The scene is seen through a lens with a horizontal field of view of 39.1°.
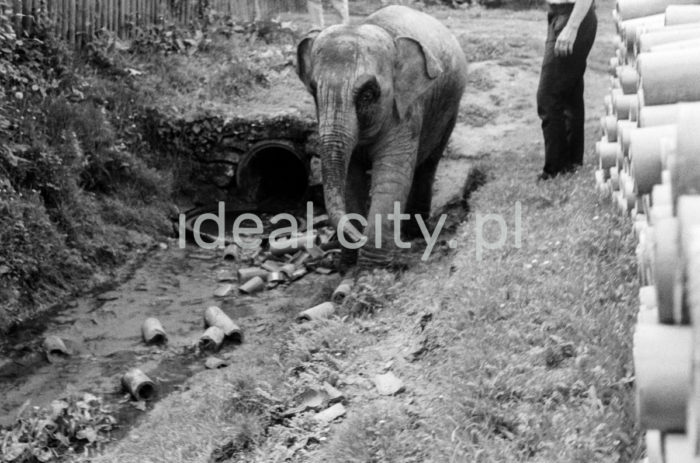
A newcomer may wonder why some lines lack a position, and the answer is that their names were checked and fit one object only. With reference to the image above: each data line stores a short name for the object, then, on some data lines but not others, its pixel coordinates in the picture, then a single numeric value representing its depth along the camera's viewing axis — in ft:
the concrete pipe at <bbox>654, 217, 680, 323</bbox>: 8.42
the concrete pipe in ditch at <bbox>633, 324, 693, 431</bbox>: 8.91
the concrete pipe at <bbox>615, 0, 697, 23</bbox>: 21.57
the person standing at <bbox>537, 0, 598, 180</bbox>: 27.86
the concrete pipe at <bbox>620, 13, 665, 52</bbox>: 17.96
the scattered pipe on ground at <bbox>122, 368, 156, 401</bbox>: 23.81
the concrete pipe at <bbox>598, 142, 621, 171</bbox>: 24.58
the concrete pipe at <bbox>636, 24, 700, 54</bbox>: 13.79
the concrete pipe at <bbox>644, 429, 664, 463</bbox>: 9.85
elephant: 26.58
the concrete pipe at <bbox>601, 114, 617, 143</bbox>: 24.33
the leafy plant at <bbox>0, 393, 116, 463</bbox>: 20.99
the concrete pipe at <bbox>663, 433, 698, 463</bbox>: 8.62
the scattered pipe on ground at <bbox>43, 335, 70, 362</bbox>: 26.37
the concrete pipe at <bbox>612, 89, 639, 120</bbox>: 21.42
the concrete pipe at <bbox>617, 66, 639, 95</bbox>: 21.43
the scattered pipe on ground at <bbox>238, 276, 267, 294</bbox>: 31.48
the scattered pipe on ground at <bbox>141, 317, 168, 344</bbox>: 27.25
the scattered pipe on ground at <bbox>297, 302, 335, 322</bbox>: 25.59
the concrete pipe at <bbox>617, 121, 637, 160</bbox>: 16.60
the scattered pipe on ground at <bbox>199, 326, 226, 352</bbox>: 26.73
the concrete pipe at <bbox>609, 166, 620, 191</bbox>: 23.78
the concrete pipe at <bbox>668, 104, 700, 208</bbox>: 8.12
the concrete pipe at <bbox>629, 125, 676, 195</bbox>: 11.31
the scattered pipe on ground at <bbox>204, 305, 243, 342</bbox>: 27.22
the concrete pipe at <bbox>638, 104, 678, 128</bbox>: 11.96
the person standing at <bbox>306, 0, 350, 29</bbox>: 39.47
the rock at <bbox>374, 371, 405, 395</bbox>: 19.43
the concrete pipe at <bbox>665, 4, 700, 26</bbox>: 16.12
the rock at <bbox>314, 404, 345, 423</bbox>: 19.27
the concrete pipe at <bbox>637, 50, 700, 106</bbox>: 11.42
